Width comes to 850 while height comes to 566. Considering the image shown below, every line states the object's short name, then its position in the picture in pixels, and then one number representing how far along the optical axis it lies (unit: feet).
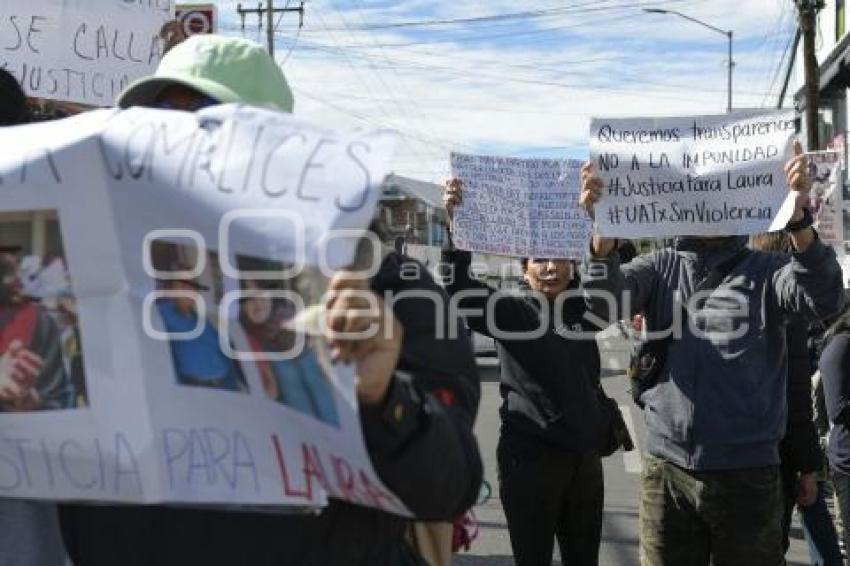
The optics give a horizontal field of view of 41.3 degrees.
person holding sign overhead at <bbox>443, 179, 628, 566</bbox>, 14.90
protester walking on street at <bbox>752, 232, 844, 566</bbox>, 15.25
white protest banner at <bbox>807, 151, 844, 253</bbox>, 18.25
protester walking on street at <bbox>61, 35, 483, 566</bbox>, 4.65
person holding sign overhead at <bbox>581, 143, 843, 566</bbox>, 11.87
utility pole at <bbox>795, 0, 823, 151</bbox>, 67.36
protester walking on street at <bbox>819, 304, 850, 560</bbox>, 14.70
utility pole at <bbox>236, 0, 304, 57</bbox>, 108.88
